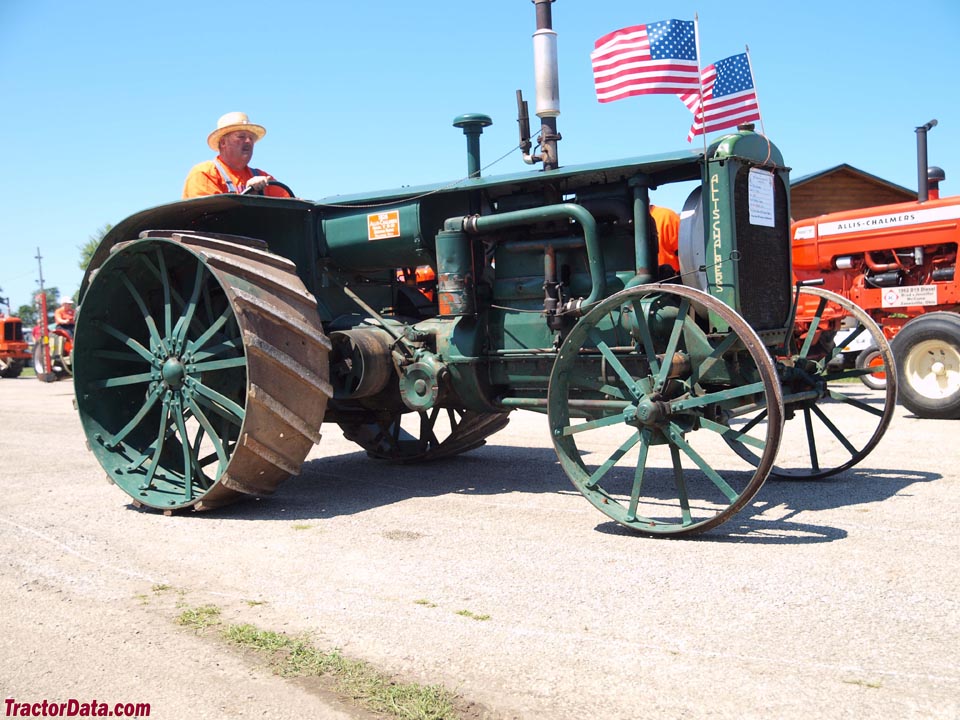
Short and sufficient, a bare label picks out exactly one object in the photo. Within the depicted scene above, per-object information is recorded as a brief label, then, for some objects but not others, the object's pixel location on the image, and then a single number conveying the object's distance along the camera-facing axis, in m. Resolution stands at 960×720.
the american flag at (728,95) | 5.85
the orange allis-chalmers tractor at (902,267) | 9.85
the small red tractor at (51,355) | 20.50
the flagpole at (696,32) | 5.59
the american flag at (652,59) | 5.62
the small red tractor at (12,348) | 25.38
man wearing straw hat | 6.58
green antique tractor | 5.14
